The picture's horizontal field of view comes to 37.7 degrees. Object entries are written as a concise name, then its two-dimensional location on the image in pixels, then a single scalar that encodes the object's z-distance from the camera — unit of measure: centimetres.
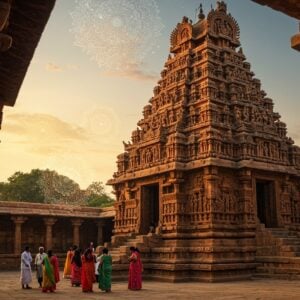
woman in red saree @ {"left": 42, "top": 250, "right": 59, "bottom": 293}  1417
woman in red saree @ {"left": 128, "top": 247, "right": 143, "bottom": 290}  1467
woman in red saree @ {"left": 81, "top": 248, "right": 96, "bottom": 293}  1443
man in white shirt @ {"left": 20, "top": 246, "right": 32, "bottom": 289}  1520
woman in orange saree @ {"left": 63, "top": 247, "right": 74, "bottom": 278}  1953
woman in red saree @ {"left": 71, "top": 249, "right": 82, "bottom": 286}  1650
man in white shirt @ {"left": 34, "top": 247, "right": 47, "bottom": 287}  1562
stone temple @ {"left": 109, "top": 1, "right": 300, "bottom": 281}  1864
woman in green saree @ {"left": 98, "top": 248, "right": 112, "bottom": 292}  1420
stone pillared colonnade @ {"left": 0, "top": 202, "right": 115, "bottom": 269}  2522
